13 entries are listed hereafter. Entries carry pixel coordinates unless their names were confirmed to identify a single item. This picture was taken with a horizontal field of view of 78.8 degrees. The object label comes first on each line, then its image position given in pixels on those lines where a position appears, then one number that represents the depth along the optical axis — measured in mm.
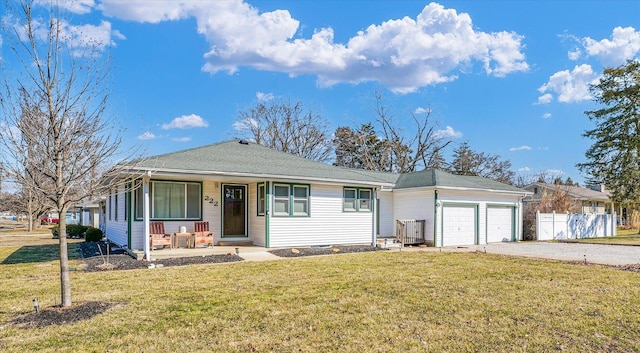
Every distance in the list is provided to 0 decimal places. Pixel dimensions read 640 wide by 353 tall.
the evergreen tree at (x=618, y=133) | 25359
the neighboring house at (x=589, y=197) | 34834
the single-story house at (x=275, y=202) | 12266
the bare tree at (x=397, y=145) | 36594
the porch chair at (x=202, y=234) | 12430
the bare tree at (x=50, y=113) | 5473
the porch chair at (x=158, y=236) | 11617
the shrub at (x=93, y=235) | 17844
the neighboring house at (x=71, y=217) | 55281
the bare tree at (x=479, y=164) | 42188
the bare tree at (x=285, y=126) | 37281
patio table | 12250
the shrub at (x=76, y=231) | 22703
